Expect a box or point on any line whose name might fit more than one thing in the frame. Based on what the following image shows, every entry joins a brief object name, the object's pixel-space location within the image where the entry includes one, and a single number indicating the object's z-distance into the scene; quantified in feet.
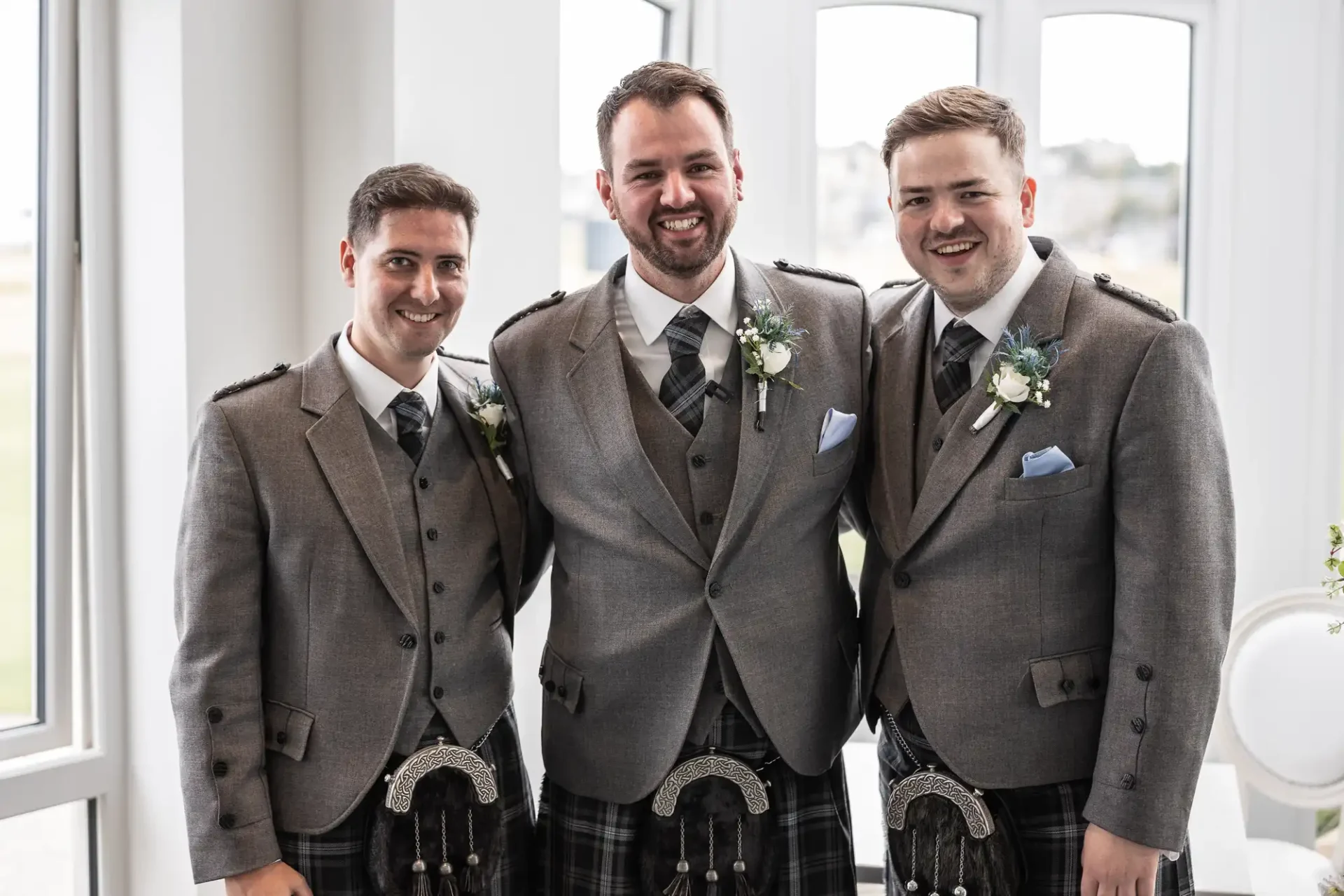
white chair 9.15
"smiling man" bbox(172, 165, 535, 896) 5.50
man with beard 5.77
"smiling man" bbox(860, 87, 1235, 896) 5.19
